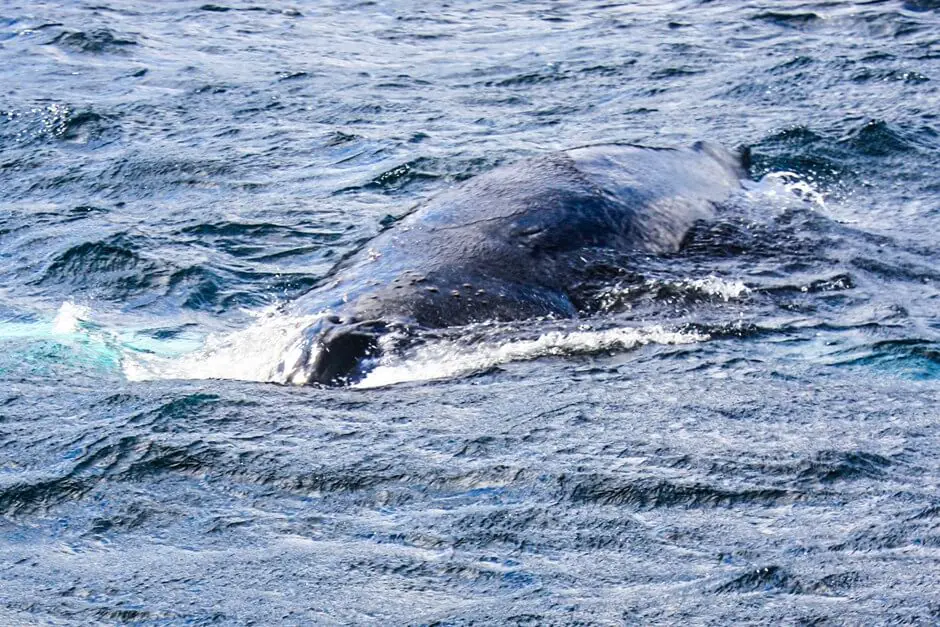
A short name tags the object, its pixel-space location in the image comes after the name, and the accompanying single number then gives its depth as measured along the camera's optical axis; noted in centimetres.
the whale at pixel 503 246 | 1301
